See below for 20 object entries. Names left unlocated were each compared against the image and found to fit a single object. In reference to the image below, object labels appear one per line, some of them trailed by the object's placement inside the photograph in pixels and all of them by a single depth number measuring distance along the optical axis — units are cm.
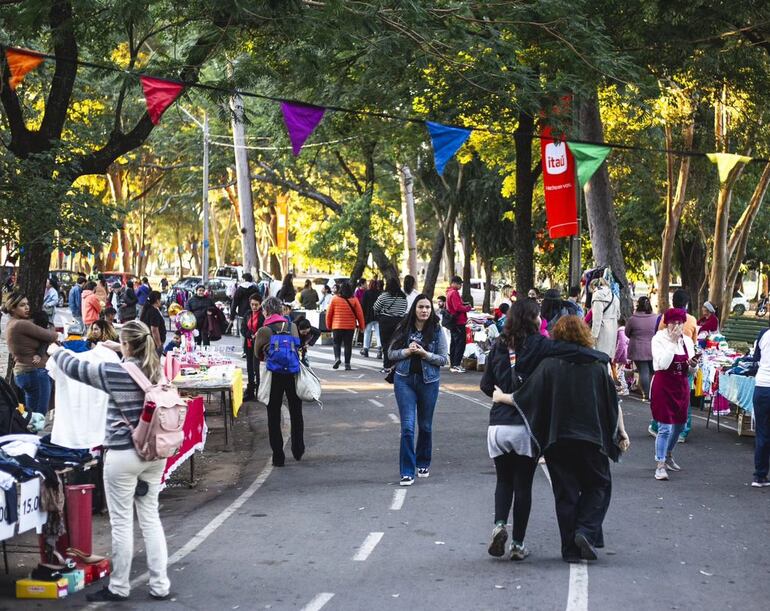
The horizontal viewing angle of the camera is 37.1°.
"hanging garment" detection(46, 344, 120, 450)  1022
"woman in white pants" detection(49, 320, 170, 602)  742
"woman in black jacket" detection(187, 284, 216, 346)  2233
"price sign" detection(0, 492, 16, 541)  723
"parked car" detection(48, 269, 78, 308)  5405
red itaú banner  2406
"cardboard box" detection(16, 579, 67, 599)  751
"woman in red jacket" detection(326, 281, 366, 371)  2375
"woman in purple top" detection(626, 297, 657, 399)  1841
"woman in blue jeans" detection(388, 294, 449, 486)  1141
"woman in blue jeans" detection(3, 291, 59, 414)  1345
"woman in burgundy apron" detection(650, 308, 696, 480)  1219
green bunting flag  1733
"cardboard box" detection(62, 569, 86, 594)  763
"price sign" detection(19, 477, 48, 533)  746
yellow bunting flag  1631
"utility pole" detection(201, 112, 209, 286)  4291
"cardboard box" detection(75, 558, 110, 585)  788
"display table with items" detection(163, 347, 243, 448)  1426
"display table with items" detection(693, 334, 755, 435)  1509
